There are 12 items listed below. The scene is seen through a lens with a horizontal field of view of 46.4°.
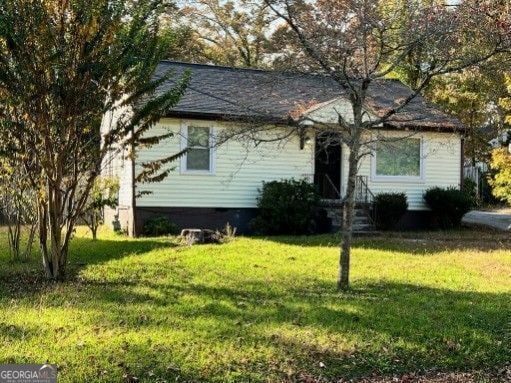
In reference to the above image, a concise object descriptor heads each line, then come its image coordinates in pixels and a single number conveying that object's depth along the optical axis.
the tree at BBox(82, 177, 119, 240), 12.21
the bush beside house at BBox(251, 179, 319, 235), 16.33
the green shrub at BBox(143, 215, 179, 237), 16.06
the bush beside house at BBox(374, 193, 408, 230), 17.94
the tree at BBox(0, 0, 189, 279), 8.48
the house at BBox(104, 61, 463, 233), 16.47
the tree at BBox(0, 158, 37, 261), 9.44
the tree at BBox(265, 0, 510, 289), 8.20
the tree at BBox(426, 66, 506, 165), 27.78
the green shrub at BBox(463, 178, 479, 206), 29.76
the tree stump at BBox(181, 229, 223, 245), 13.67
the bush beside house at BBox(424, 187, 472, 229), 18.66
